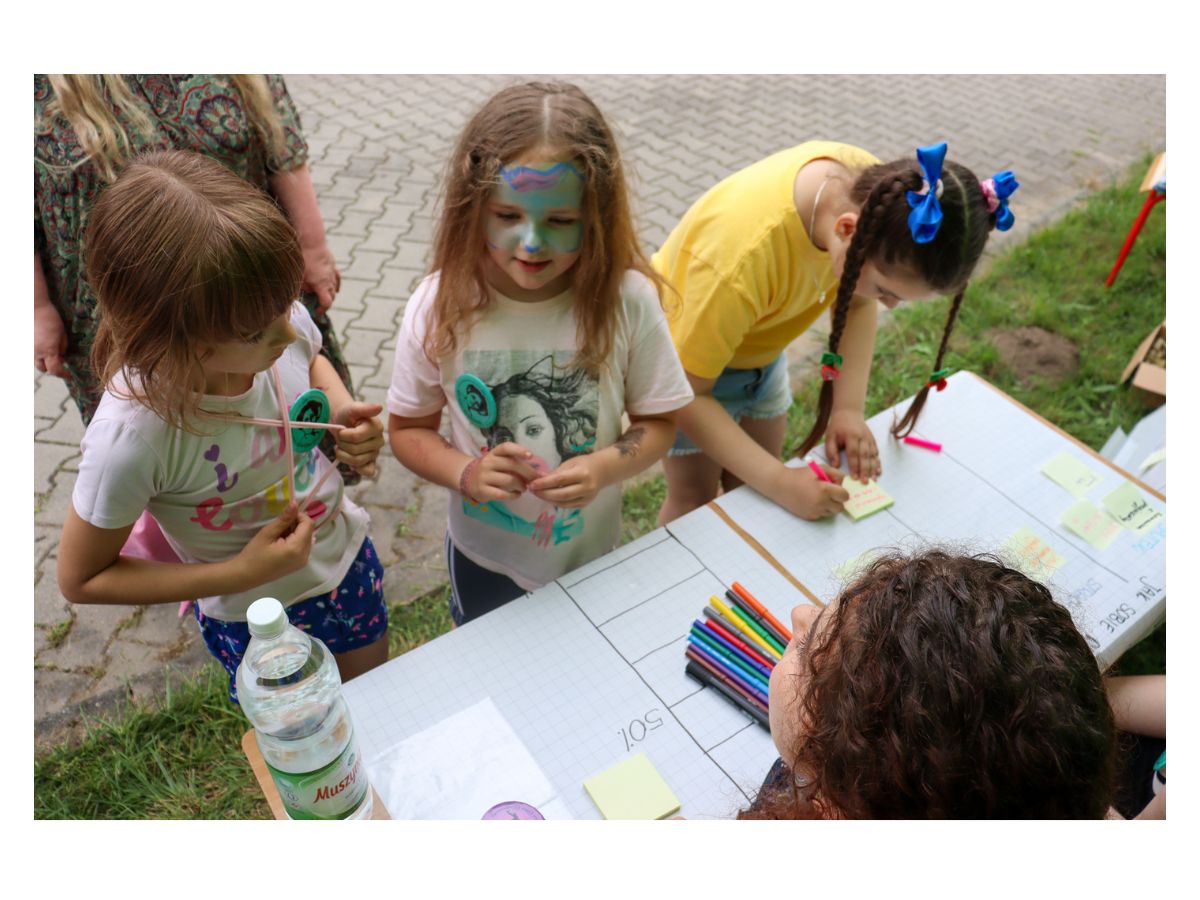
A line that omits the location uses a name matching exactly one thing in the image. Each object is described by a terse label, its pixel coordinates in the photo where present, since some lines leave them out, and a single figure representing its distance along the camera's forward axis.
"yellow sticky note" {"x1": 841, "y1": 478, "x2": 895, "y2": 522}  1.75
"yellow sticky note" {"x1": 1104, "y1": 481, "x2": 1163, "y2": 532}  1.74
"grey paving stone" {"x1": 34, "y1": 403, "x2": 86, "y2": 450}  3.18
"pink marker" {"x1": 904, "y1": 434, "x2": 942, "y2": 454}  1.92
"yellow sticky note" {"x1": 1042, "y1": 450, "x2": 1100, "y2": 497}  1.83
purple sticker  1.20
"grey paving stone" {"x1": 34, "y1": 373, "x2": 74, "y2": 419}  3.30
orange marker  1.44
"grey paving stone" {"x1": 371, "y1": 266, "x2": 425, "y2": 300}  4.00
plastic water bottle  1.05
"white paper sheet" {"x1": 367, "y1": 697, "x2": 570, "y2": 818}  1.22
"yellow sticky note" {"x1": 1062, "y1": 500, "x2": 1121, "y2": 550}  1.71
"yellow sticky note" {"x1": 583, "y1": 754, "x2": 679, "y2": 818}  1.21
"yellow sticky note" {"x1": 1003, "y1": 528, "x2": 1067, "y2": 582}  1.64
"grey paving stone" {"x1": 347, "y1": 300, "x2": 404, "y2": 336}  3.81
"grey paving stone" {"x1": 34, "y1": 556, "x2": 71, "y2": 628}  2.58
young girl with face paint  1.33
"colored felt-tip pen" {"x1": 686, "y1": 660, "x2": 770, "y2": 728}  1.33
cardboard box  3.41
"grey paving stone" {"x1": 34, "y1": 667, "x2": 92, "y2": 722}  2.34
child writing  1.58
